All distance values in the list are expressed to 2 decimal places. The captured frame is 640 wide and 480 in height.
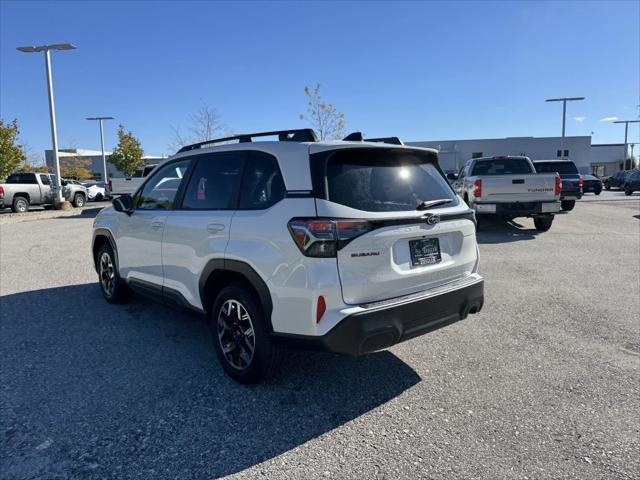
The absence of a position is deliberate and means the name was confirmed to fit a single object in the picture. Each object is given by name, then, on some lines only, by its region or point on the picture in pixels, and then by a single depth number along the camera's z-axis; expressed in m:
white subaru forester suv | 2.91
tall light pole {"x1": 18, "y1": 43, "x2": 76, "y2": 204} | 19.86
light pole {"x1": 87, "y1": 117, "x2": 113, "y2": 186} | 40.24
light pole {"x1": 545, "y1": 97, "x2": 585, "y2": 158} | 39.56
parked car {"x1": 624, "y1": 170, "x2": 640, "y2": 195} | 29.59
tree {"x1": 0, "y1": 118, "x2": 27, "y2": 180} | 24.67
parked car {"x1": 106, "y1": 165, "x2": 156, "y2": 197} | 18.81
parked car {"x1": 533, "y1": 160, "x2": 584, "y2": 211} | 15.88
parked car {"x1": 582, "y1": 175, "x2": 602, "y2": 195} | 30.44
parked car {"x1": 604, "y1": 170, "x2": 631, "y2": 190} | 37.28
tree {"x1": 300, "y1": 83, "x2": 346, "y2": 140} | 26.08
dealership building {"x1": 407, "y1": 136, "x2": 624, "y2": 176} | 51.31
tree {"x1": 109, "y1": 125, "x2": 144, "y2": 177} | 47.31
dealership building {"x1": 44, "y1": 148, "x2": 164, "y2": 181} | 58.88
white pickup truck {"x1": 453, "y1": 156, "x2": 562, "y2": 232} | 10.44
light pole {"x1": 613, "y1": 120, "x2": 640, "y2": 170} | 51.22
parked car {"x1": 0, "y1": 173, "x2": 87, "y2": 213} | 19.78
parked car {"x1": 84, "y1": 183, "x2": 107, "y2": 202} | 31.03
